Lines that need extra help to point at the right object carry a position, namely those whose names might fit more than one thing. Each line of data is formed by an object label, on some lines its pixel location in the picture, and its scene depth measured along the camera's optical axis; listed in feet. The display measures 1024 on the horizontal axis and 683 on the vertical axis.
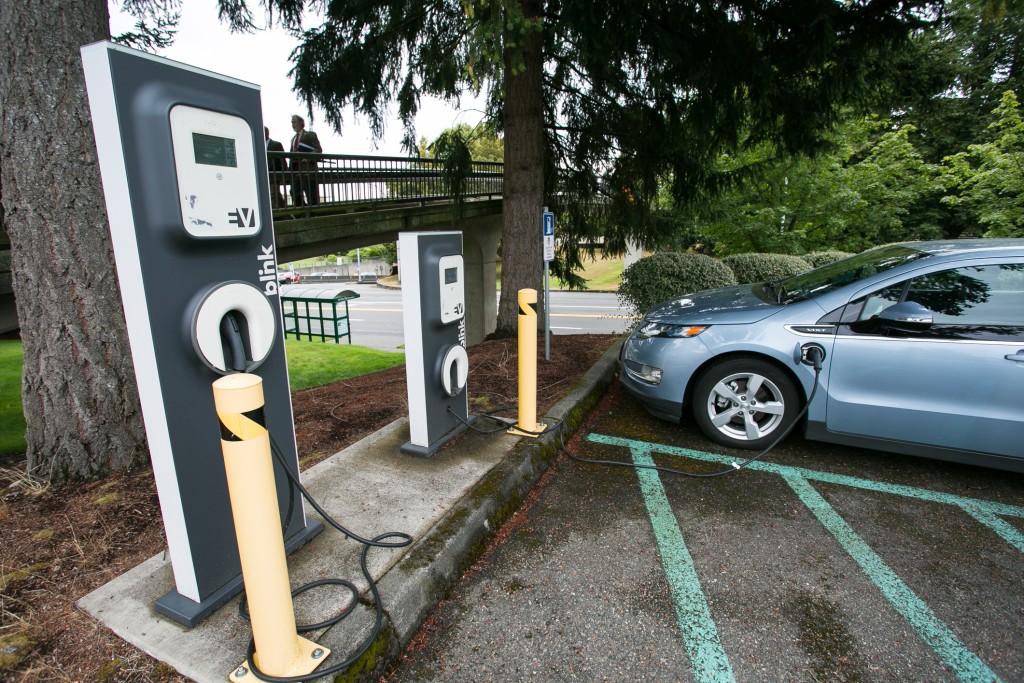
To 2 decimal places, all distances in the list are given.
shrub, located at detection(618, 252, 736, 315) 25.30
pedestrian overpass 27.07
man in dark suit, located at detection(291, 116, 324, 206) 27.71
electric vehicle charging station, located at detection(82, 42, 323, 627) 6.08
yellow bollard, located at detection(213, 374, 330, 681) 5.52
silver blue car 11.19
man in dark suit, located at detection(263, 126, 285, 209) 26.48
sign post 19.49
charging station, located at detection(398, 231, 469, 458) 11.29
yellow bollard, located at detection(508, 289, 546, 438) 12.59
